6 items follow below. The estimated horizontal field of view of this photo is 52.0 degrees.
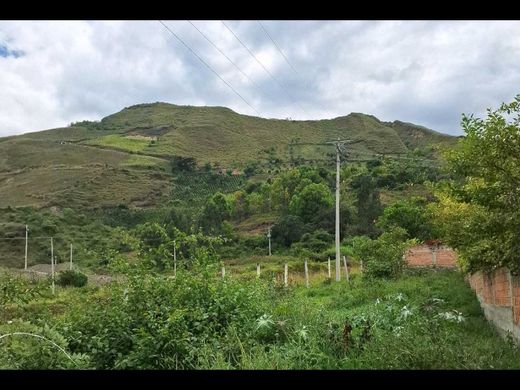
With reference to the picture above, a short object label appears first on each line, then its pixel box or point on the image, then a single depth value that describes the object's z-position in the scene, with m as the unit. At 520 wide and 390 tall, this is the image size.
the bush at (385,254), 17.00
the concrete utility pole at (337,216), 19.99
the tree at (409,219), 27.69
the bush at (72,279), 25.89
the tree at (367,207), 39.91
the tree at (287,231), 40.31
